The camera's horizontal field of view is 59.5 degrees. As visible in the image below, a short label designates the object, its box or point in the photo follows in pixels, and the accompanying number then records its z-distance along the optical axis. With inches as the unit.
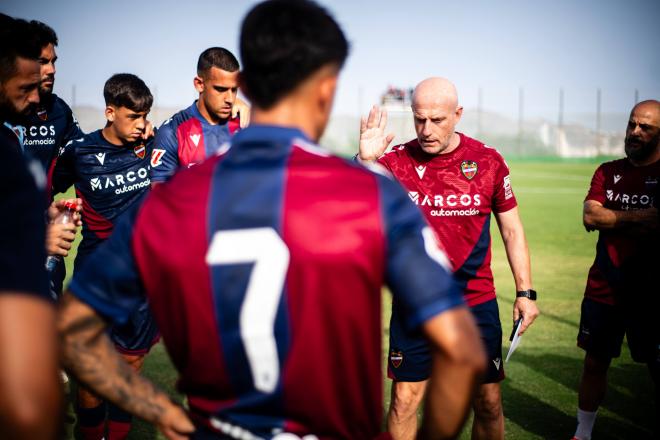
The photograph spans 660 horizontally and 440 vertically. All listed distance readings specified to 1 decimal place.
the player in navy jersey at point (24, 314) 46.3
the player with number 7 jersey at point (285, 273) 58.5
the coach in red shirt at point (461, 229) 166.6
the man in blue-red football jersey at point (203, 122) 176.2
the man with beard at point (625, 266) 182.5
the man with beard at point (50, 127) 200.7
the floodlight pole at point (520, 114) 1953.7
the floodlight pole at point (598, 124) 1944.4
